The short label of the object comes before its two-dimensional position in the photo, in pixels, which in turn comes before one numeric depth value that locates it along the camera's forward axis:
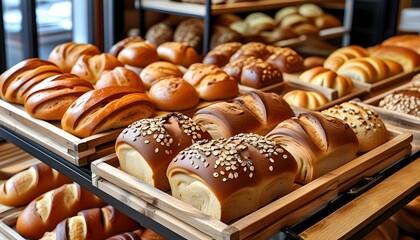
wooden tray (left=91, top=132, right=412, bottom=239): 1.08
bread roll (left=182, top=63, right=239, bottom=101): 1.82
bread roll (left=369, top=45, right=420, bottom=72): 2.48
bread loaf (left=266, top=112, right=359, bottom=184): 1.31
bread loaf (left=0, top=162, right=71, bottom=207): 1.78
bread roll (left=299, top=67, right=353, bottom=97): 2.12
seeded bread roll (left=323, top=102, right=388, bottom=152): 1.48
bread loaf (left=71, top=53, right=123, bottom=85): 1.90
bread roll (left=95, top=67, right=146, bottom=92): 1.72
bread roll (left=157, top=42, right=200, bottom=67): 2.25
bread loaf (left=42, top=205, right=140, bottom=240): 1.56
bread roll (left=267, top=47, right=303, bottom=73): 2.34
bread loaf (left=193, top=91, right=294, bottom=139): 1.43
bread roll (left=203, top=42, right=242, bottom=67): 2.31
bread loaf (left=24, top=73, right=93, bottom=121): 1.57
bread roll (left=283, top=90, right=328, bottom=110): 1.92
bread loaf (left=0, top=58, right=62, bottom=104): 1.69
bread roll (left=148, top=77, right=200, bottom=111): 1.70
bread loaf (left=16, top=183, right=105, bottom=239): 1.64
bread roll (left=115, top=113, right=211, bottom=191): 1.26
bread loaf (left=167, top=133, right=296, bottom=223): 1.12
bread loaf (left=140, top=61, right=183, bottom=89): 1.90
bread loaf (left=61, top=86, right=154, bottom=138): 1.47
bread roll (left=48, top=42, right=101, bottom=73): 2.03
